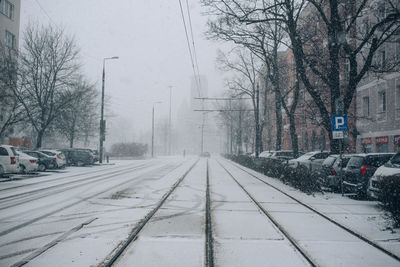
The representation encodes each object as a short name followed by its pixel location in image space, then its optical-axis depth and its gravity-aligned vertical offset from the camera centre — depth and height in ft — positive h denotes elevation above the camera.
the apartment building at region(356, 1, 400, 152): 78.02 +10.74
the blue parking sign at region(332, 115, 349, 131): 40.45 +3.44
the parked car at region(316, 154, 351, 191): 43.92 -2.85
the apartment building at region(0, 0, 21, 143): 121.08 +44.78
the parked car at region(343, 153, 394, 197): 37.86 -1.93
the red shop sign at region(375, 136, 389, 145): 81.56 +2.97
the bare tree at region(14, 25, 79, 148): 90.48 +19.41
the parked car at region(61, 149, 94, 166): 101.24 -2.54
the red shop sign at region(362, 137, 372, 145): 90.30 +2.94
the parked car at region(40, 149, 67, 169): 80.53 -1.87
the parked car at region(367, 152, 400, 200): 29.98 -1.64
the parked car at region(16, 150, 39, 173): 64.49 -2.88
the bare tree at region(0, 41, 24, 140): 83.30 +16.11
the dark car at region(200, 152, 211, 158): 252.21 -3.05
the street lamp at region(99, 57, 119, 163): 107.14 +5.99
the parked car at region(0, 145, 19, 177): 55.01 -2.04
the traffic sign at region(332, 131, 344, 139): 40.47 +1.94
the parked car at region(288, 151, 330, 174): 60.25 -1.48
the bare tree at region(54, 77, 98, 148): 98.31 +11.13
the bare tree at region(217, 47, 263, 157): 102.22 +24.53
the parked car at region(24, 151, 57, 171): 76.61 -2.94
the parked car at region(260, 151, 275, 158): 100.94 -1.01
